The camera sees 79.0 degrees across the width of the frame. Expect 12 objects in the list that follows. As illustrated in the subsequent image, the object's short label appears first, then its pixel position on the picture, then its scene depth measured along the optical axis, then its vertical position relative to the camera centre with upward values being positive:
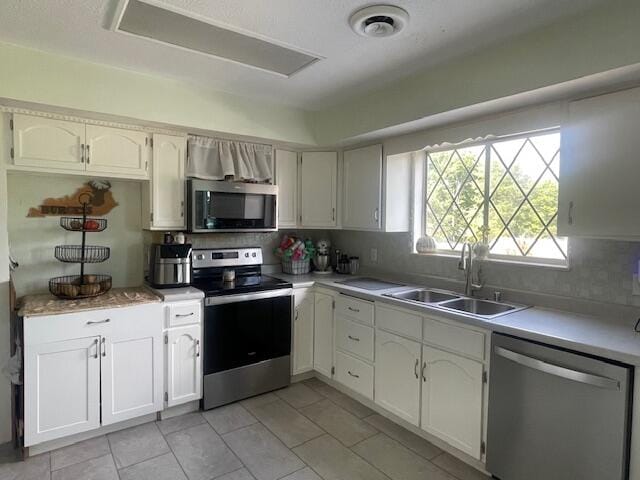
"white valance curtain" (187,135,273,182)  2.94 +0.53
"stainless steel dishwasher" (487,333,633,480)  1.56 -0.81
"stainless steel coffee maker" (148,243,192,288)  2.79 -0.28
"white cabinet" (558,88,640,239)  1.77 +0.31
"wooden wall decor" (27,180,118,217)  2.65 +0.15
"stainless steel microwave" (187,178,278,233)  2.89 +0.16
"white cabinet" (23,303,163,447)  2.19 -0.87
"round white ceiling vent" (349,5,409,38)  1.71 +0.96
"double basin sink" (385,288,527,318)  2.41 -0.47
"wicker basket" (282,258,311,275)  3.55 -0.35
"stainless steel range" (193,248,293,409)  2.75 -0.77
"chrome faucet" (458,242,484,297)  2.63 -0.25
